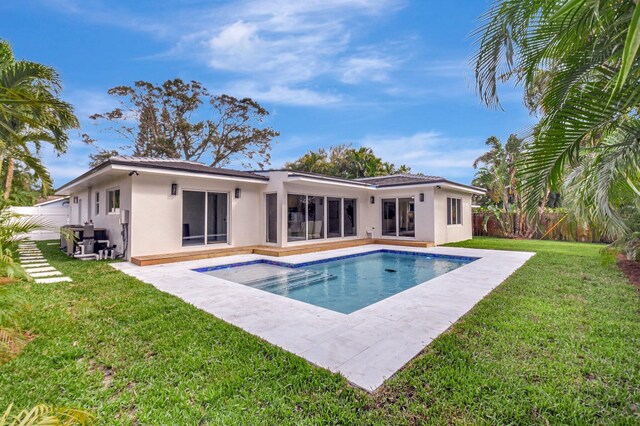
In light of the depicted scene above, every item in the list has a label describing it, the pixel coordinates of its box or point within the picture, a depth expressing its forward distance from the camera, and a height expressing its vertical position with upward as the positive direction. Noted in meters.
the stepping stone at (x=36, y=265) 9.77 -1.32
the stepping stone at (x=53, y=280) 7.64 -1.41
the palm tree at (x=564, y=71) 3.11 +1.70
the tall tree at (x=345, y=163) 31.58 +6.25
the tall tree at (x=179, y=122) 25.75 +8.56
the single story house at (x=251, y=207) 10.85 +0.68
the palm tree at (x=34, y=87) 9.51 +4.50
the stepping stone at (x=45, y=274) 8.43 -1.38
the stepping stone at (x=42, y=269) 9.12 -1.35
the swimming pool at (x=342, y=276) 7.77 -1.69
